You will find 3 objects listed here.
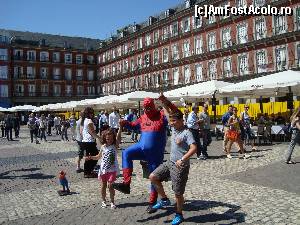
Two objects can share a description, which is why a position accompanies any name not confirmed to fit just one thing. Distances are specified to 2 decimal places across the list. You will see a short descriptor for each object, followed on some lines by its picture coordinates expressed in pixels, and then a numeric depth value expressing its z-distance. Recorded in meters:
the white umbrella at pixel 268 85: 13.94
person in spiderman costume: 5.69
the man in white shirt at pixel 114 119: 16.47
